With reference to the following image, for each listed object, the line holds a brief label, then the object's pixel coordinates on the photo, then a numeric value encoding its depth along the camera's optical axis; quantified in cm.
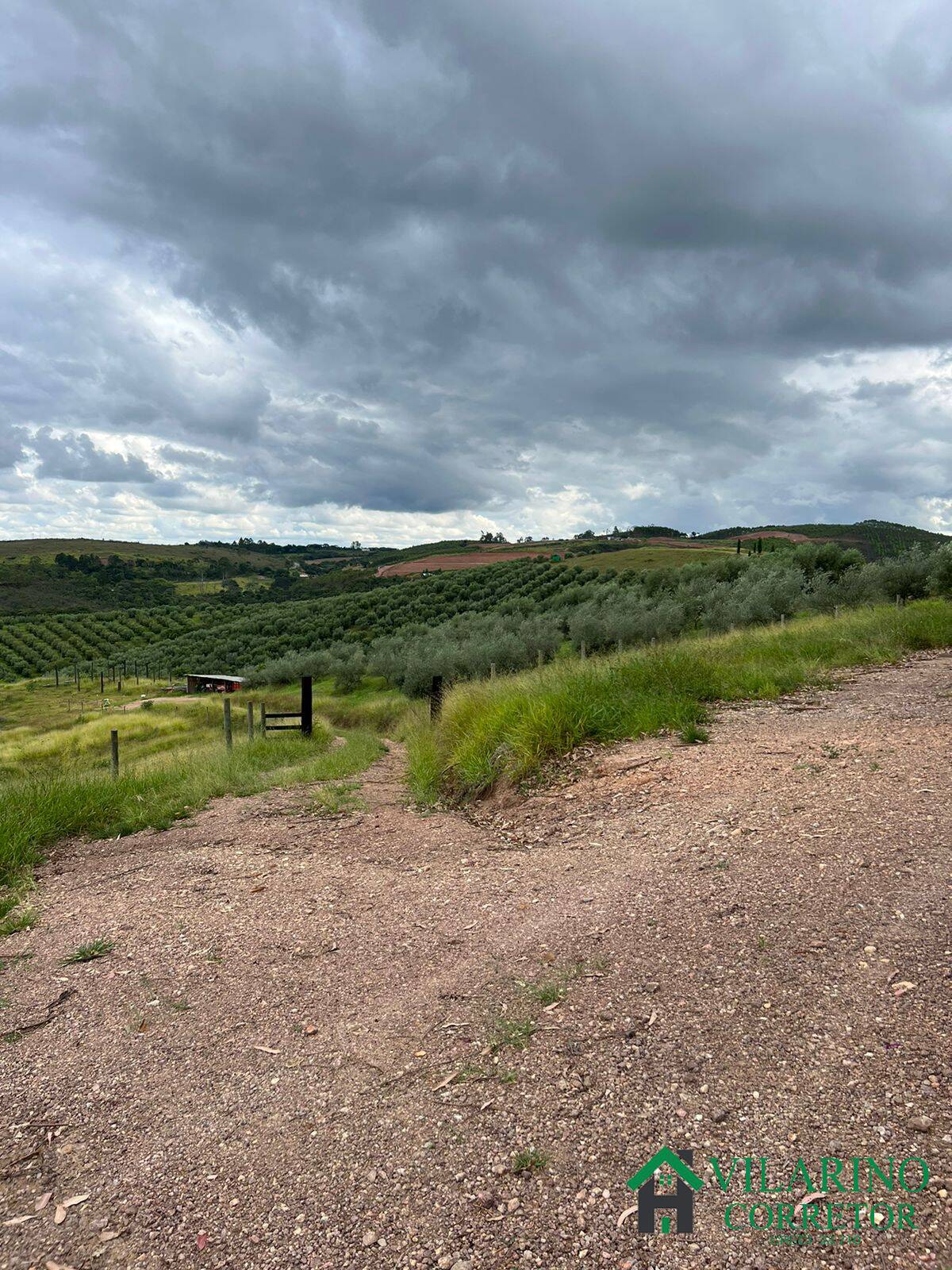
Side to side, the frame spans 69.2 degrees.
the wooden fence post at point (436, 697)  1292
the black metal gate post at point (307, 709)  1600
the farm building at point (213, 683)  4953
